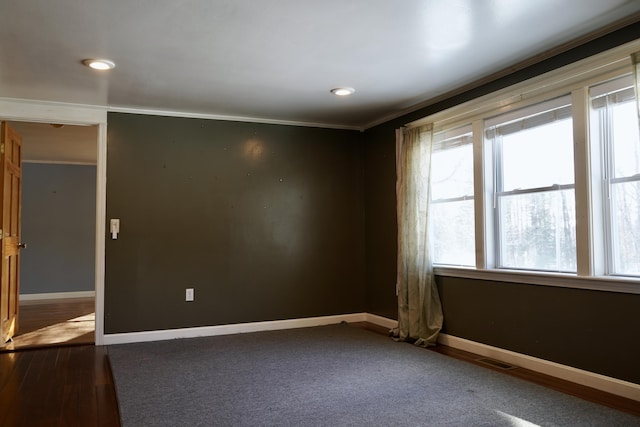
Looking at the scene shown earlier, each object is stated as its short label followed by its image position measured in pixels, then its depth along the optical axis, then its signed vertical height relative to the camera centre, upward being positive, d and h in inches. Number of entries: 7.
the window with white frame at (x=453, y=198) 163.0 +12.3
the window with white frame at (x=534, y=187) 129.3 +13.2
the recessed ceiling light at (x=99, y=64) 131.3 +47.0
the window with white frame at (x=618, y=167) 113.2 +15.6
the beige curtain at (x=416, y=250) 169.9 -5.9
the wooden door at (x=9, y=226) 172.9 +3.6
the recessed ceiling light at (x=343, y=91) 160.5 +47.8
